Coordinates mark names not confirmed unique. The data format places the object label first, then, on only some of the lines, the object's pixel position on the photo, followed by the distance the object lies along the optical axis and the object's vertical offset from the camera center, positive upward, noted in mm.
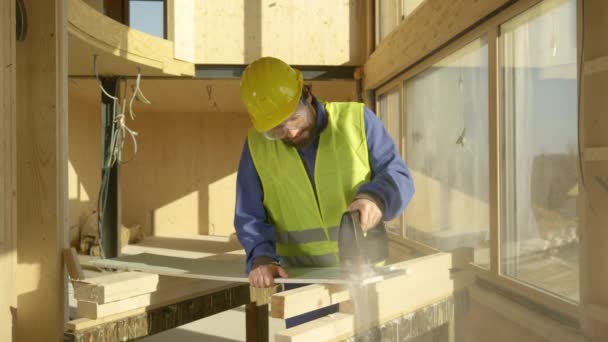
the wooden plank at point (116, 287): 2258 -491
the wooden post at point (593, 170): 2418 -8
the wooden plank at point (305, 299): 1664 -409
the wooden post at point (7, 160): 2486 +66
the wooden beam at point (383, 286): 1674 -399
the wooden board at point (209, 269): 1872 -470
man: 2193 +22
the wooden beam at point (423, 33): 3674 +1150
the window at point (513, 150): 2828 +128
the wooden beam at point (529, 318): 2697 -825
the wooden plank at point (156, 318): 2221 -668
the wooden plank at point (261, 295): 2799 -648
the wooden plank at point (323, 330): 1524 -470
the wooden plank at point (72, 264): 2720 -468
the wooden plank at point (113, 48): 4723 +1252
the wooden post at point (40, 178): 2852 -22
